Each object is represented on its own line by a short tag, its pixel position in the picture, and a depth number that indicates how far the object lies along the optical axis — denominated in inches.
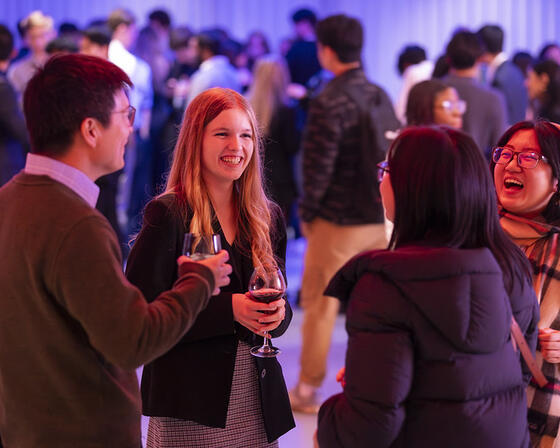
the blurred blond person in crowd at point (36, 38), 252.2
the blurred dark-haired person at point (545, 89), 228.1
